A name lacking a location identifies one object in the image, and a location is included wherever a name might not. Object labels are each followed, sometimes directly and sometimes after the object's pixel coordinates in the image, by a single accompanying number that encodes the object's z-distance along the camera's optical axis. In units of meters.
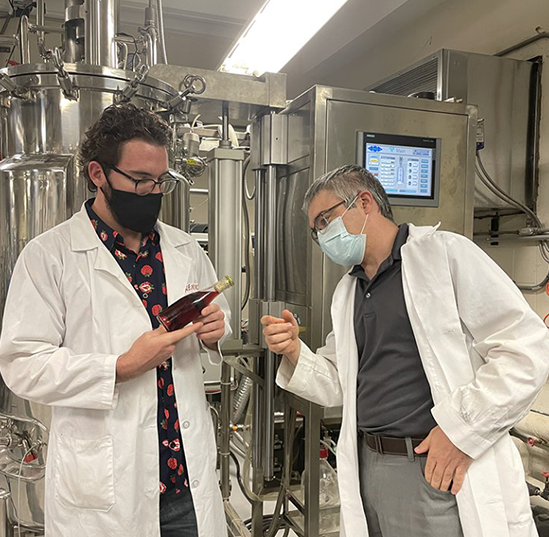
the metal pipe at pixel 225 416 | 2.45
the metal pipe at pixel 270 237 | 2.15
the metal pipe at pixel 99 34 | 1.73
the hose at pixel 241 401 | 3.67
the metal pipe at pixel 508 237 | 2.54
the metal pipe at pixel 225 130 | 2.05
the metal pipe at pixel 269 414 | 2.10
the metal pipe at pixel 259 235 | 2.23
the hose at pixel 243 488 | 2.31
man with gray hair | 1.19
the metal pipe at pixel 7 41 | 2.40
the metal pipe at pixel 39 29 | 1.86
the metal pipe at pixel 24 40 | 1.84
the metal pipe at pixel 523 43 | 2.54
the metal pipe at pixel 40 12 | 1.98
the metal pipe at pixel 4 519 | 1.62
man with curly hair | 1.19
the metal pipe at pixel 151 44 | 1.95
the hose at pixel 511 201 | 2.55
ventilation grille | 2.72
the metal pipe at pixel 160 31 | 2.04
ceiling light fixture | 2.14
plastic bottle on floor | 2.12
